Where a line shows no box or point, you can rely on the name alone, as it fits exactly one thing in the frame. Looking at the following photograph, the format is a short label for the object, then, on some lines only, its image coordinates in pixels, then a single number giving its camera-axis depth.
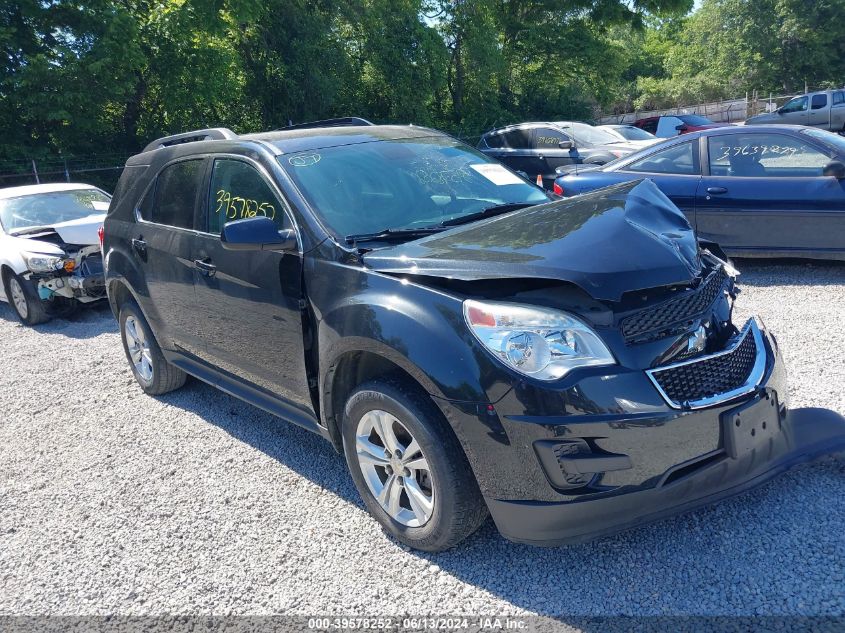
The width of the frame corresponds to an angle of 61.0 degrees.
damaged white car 8.12
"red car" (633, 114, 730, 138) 21.94
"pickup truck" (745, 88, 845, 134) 24.06
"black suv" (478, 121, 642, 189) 12.82
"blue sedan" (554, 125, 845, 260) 6.64
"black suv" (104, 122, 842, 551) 2.58
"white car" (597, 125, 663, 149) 16.75
